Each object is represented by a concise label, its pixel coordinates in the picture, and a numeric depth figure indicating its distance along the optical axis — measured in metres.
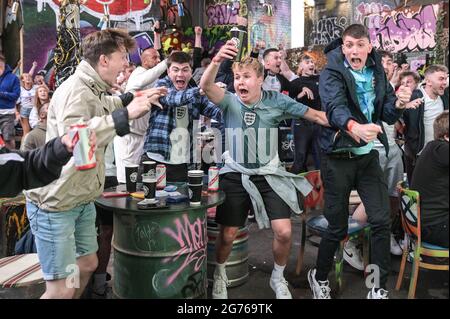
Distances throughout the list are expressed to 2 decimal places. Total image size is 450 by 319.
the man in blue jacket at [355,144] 3.01
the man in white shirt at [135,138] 4.03
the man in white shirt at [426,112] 2.47
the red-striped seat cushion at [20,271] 2.96
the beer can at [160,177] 3.38
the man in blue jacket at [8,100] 7.19
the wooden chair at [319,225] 3.49
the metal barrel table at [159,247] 2.90
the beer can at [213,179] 3.33
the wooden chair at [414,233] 3.06
